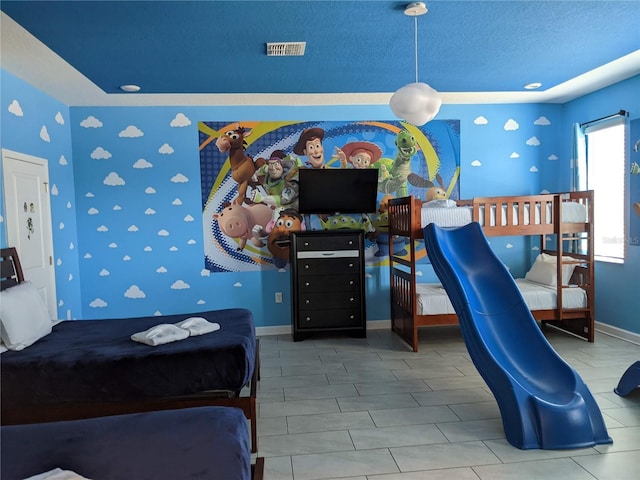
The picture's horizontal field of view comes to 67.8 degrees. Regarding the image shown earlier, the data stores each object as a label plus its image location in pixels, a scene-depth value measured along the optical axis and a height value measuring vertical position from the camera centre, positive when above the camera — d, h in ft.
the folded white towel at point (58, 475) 5.55 -2.93
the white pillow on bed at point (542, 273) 17.89 -2.34
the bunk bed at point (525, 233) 16.55 -0.71
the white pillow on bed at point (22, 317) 10.35 -2.04
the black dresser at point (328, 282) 18.12 -2.42
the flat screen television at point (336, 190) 18.52 +1.13
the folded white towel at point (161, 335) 10.55 -2.52
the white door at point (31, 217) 13.76 +0.31
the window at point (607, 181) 17.29 +1.13
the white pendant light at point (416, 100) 10.41 +2.56
